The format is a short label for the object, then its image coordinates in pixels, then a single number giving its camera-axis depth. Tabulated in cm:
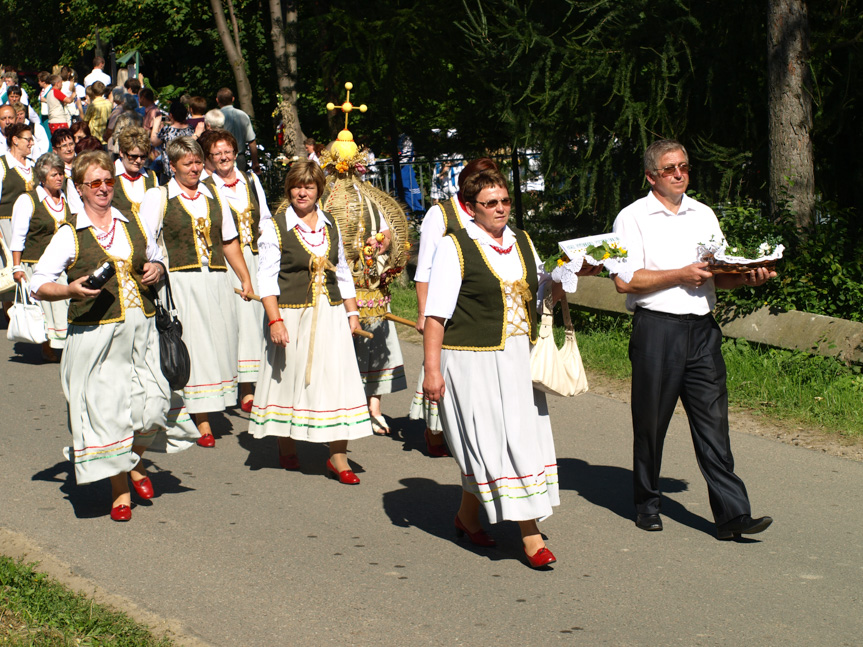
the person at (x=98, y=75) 2212
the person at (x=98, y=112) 1933
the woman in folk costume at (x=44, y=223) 1020
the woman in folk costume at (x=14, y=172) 1160
